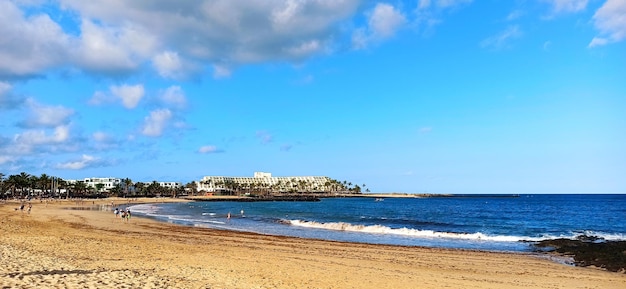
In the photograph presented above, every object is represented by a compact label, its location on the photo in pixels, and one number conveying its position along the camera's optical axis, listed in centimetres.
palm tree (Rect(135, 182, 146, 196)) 18575
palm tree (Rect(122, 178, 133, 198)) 17281
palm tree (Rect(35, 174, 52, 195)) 13988
